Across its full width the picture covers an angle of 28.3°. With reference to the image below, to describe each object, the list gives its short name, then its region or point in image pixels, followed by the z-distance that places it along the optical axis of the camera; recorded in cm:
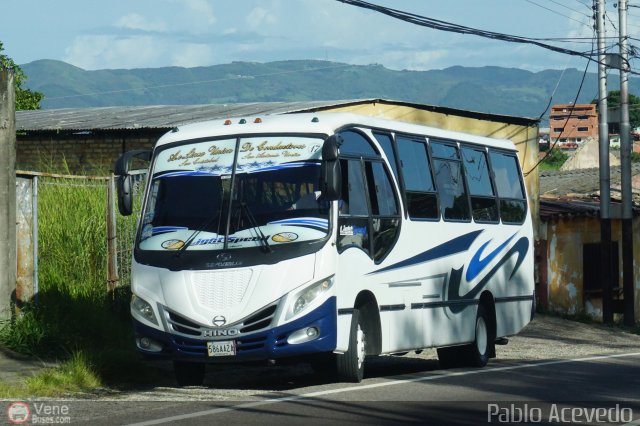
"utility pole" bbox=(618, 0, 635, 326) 3372
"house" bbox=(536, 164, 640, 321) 3659
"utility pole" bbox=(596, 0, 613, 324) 3347
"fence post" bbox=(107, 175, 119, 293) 1803
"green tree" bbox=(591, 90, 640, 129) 11139
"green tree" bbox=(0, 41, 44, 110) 4831
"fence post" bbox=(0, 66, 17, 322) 1568
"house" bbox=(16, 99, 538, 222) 2839
